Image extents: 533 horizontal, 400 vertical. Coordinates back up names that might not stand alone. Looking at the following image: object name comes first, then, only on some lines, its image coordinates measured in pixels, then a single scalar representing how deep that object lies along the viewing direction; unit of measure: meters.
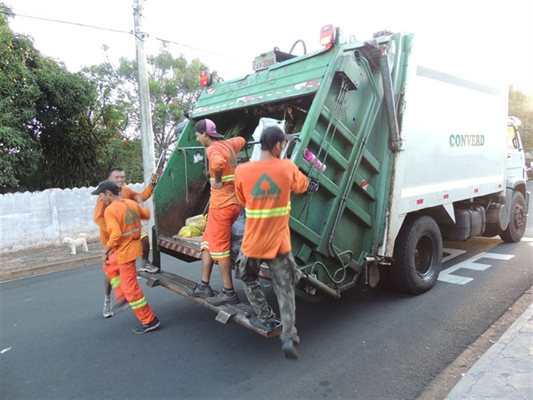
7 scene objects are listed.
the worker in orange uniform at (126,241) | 3.29
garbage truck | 3.02
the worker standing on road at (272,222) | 2.39
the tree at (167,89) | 12.65
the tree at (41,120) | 7.90
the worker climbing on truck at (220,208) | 3.04
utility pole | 7.54
